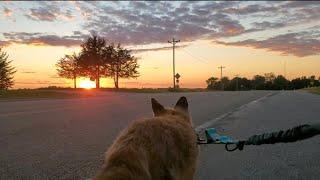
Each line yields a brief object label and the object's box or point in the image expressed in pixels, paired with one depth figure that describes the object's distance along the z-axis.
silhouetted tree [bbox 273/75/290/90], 90.26
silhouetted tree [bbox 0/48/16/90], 36.58
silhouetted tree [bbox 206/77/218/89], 91.03
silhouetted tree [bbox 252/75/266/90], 88.77
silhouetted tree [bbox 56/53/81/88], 45.61
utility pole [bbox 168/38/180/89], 51.93
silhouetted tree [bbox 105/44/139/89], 46.64
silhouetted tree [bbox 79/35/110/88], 44.99
